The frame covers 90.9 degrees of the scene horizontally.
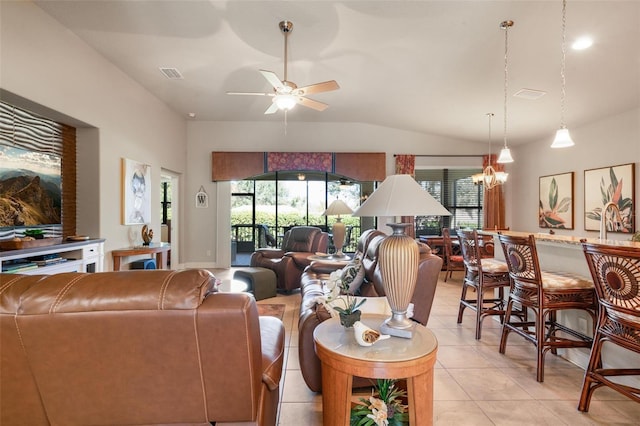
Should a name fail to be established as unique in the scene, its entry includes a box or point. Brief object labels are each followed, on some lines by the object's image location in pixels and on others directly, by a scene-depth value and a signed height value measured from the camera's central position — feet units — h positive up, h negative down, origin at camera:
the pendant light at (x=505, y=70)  10.22 +5.82
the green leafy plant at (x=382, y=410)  4.87 -3.24
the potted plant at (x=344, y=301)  5.61 -1.77
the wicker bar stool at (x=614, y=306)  5.59 -1.78
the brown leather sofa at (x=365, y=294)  6.90 -2.45
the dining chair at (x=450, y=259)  19.38 -2.98
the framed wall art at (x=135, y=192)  15.05 +0.93
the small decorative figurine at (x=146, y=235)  15.66 -1.25
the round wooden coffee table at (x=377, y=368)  4.59 -2.33
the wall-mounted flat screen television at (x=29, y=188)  9.95 +0.78
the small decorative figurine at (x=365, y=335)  4.98 -1.99
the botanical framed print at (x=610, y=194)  14.79 +0.84
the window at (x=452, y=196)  25.12 +1.19
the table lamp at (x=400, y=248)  5.21 -0.62
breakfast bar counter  7.61 -1.62
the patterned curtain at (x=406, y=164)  23.40 +3.47
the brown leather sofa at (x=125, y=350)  3.44 -1.56
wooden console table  14.06 -1.91
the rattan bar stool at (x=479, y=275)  10.43 -2.22
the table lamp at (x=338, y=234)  15.49 -1.16
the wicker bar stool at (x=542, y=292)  7.76 -2.04
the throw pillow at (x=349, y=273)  6.70 -1.39
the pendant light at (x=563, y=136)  9.45 +2.32
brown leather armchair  16.24 -2.37
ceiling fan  10.91 +4.32
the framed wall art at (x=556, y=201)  18.37 +0.57
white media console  8.92 -1.51
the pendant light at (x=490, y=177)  19.24 +2.06
